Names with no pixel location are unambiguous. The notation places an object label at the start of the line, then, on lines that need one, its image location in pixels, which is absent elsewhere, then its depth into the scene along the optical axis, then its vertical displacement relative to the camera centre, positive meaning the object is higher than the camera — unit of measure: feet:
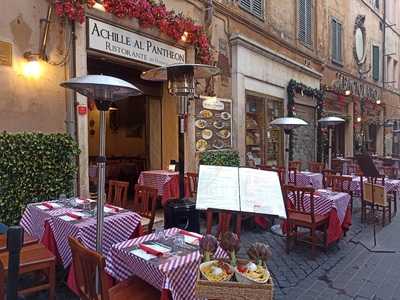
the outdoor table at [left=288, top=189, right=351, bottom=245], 16.79 -3.27
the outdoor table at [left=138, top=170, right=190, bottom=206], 21.56 -2.52
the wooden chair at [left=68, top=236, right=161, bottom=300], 7.13 -3.16
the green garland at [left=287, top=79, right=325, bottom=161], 37.06 +5.47
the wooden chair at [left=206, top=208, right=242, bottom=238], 10.99 -2.59
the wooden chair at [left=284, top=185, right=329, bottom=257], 16.17 -3.60
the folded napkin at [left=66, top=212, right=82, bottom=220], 11.99 -2.53
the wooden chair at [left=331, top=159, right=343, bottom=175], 33.81 -2.43
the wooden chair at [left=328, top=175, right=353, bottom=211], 22.30 -2.80
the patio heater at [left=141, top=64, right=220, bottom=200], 13.01 +2.38
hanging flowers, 17.46 +7.64
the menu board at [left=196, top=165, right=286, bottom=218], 8.81 -1.29
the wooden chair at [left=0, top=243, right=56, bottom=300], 10.45 -3.66
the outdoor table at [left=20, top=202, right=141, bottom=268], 11.25 -2.89
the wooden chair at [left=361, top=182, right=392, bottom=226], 20.27 -3.28
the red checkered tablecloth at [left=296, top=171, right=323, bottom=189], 25.30 -2.74
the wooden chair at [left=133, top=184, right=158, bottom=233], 14.34 -2.48
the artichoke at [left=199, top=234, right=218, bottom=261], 7.67 -2.28
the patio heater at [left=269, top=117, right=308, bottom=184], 21.26 +1.17
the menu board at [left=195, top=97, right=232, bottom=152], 26.43 +1.52
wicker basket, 6.59 -2.80
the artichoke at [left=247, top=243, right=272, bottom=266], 7.38 -2.36
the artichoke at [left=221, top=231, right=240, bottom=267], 7.54 -2.22
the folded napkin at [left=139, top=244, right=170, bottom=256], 8.85 -2.76
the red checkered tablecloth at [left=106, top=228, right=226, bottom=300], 7.98 -3.09
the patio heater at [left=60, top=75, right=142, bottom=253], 9.11 +1.41
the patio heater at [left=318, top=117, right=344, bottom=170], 29.65 +1.80
